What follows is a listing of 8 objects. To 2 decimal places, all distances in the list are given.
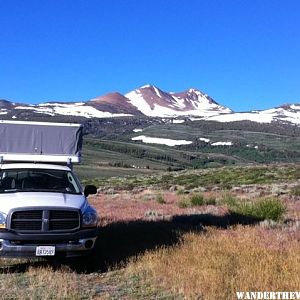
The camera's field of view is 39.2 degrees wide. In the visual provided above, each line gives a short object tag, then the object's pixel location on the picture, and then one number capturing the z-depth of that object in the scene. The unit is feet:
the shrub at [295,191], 69.79
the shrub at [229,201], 51.44
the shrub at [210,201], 58.04
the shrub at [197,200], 57.18
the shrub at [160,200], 63.98
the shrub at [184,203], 56.22
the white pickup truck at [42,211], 22.81
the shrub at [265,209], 40.87
